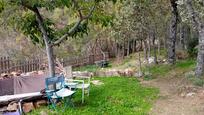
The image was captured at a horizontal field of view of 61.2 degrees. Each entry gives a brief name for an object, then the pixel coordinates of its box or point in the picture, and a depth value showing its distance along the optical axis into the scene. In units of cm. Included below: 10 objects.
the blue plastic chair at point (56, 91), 458
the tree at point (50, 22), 501
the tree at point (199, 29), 620
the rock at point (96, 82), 685
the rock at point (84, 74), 814
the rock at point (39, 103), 497
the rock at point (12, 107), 468
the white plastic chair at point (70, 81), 529
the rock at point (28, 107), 484
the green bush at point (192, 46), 1026
